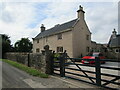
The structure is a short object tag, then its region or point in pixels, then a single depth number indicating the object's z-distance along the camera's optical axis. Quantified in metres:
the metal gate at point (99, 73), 4.61
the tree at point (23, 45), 37.78
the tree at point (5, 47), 29.48
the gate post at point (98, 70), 4.99
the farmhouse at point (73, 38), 19.17
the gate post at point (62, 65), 7.19
